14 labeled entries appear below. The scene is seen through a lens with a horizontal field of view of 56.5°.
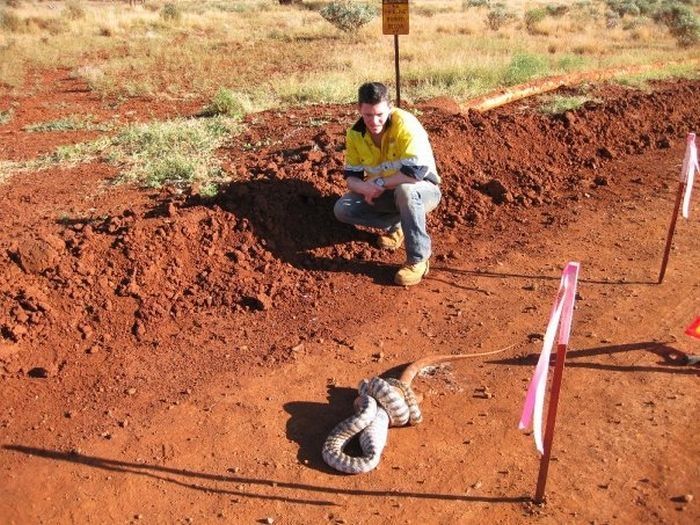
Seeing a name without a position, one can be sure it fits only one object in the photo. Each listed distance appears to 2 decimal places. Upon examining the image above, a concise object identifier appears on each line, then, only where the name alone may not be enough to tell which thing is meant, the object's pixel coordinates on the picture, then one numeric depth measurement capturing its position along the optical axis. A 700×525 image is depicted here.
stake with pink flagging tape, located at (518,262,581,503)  2.67
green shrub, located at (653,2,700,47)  19.17
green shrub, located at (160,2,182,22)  25.34
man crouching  4.86
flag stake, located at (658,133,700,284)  4.62
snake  3.37
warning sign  7.23
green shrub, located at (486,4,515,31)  23.06
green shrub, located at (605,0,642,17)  28.73
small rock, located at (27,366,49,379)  4.18
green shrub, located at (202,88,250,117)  9.84
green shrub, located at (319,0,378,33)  21.81
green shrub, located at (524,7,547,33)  23.01
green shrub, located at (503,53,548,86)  11.99
